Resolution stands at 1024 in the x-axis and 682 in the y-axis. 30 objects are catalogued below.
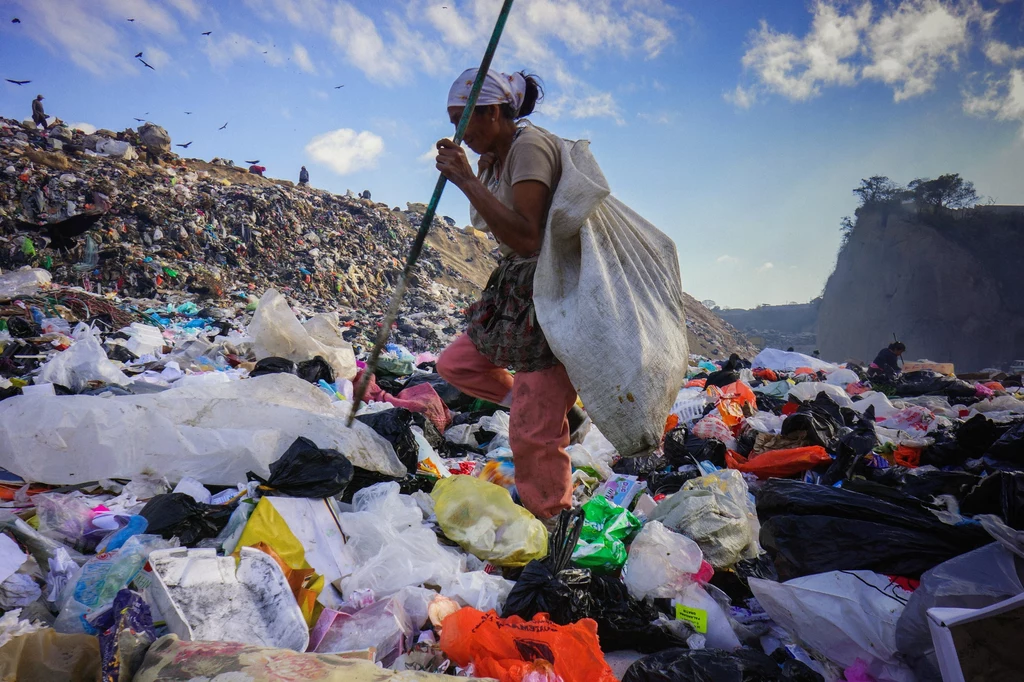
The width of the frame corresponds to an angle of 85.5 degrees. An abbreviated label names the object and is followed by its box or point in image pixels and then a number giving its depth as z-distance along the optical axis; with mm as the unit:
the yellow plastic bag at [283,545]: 1434
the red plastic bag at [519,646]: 1170
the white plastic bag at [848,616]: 1265
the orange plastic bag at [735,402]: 3654
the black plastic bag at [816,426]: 2973
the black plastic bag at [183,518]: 1674
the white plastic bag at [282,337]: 3717
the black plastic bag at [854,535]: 1346
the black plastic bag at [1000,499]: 1538
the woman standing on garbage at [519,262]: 1749
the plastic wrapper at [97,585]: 1298
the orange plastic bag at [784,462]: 2742
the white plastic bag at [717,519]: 1914
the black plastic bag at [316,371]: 3518
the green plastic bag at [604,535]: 1797
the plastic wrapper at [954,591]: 1187
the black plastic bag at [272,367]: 3400
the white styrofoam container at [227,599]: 1231
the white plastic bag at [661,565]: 1675
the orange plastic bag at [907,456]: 3100
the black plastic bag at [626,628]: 1525
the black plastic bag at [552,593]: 1448
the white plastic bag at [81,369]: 3092
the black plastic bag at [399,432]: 2477
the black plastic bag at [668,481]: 2812
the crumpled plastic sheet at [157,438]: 2049
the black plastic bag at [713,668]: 1167
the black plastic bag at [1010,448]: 2572
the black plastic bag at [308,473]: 1916
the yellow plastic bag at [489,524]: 1800
